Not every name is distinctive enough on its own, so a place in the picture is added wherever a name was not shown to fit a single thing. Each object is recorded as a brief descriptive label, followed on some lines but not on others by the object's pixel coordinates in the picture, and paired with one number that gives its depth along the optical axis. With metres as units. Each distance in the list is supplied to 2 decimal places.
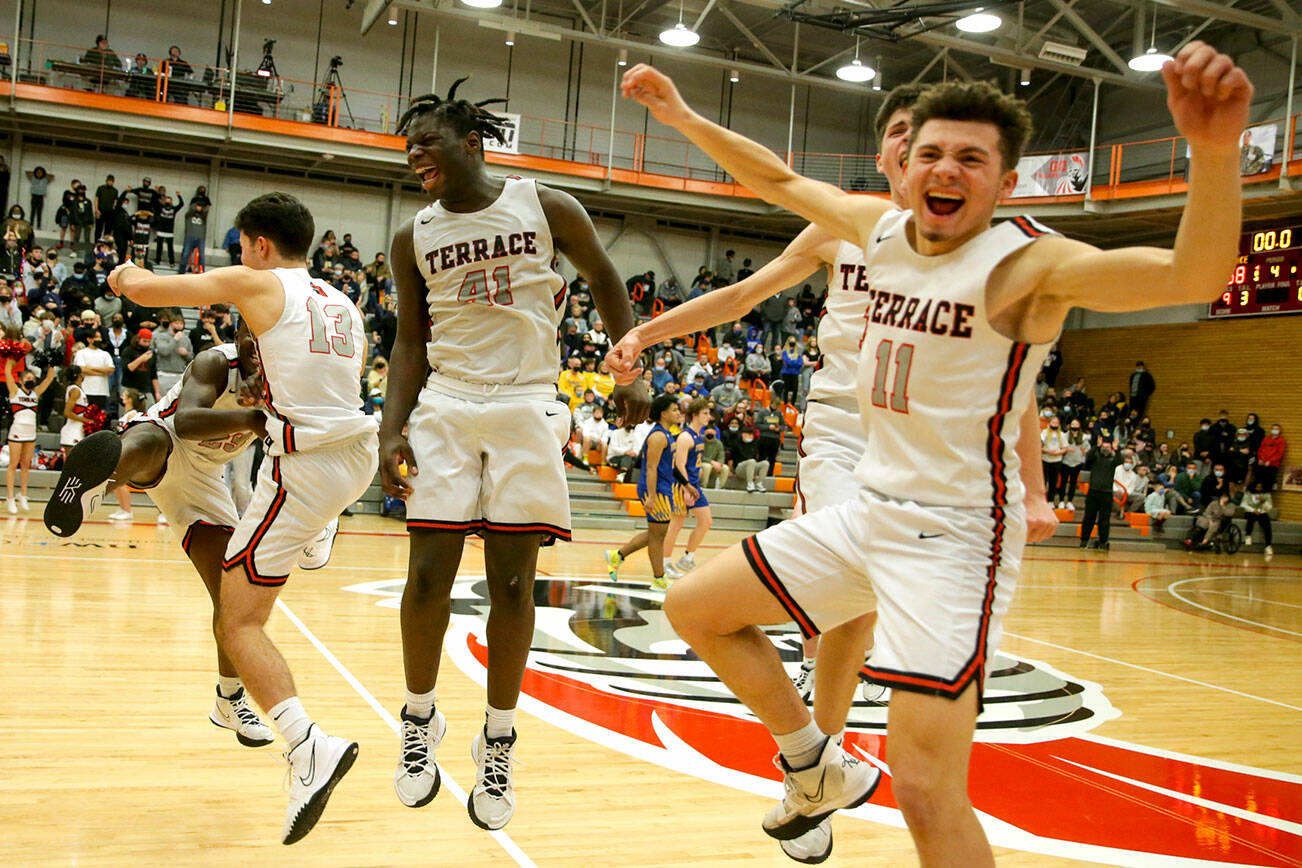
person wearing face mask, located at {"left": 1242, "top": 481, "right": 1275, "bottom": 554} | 19.94
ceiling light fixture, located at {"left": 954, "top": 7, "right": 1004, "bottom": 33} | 17.53
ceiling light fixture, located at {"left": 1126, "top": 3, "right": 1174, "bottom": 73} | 18.06
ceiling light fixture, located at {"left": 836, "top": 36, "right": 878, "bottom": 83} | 21.03
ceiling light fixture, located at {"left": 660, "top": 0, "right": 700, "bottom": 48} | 19.17
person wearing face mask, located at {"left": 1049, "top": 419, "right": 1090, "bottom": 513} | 19.36
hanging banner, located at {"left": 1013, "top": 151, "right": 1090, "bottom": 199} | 22.92
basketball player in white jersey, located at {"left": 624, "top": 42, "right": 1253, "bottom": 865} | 2.41
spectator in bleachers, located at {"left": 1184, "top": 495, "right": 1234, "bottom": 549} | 19.44
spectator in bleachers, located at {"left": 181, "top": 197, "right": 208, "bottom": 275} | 20.41
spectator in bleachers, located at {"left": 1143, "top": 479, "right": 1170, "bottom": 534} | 19.88
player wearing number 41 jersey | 3.52
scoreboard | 18.97
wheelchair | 19.62
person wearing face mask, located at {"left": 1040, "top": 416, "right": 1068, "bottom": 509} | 18.83
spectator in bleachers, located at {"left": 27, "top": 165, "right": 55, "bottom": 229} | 20.38
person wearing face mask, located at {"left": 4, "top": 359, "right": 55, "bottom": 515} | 11.78
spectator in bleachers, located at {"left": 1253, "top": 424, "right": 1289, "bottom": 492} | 21.74
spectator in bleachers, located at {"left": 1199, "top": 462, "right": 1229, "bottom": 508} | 20.42
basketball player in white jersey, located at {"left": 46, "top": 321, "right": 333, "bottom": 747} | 4.11
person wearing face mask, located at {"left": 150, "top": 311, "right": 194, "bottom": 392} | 14.63
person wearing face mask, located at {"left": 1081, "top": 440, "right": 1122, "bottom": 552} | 17.38
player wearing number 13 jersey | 3.66
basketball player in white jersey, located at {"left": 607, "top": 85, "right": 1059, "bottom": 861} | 3.46
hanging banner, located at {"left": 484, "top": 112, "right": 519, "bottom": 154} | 22.69
